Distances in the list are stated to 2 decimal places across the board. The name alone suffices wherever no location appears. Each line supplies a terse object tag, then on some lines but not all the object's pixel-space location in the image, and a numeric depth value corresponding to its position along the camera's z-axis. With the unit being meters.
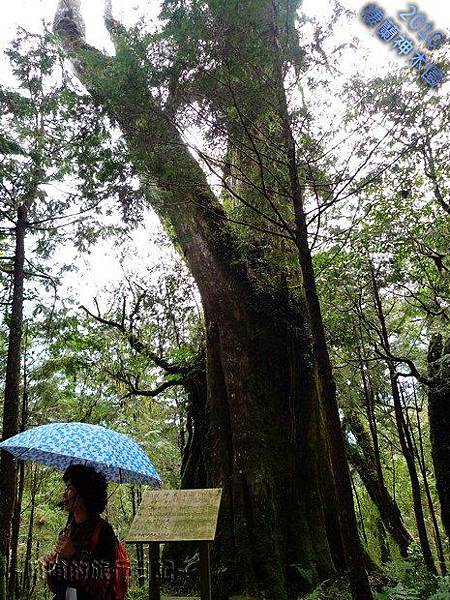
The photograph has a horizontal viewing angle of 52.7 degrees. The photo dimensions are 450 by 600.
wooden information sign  4.45
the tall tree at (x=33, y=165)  6.62
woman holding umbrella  2.49
